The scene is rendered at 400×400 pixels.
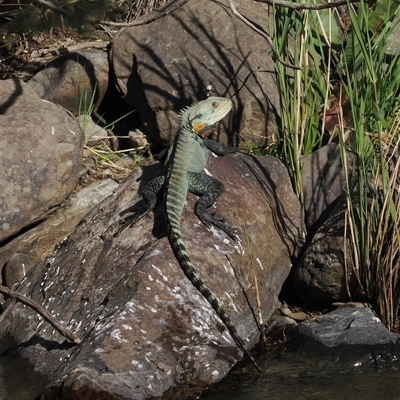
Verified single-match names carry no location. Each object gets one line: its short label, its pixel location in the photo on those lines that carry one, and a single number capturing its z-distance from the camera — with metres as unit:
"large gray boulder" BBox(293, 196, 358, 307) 13.06
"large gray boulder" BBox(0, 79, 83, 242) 15.18
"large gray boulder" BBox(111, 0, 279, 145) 16.03
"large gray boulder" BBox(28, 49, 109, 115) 18.52
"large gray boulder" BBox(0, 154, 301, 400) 10.77
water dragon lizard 11.91
